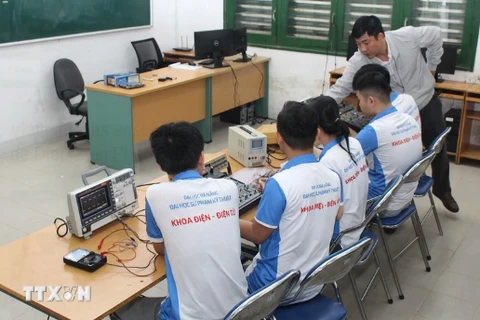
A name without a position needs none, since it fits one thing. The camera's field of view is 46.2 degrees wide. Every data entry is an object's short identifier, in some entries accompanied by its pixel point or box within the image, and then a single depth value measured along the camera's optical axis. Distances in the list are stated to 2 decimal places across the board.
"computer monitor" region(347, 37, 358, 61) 6.09
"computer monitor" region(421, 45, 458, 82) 5.71
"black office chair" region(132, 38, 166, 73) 6.80
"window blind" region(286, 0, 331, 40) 6.57
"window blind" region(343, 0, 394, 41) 6.19
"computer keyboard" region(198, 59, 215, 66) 6.36
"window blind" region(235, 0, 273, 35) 6.96
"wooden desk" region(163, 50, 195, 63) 7.12
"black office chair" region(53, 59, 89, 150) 5.81
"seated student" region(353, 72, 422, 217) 3.19
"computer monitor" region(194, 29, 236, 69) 6.18
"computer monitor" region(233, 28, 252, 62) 6.45
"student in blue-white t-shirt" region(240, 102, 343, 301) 2.22
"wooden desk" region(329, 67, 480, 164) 5.45
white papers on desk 6.21
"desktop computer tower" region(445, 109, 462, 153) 5.56
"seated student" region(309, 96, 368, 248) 2.70
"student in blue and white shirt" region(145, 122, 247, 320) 2.04
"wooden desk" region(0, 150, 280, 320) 2.04
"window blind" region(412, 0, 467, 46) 5.82
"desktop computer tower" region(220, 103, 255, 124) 6.96
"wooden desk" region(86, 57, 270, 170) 5.17
